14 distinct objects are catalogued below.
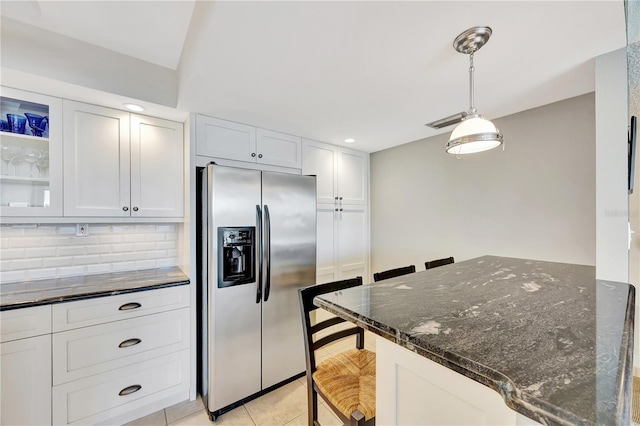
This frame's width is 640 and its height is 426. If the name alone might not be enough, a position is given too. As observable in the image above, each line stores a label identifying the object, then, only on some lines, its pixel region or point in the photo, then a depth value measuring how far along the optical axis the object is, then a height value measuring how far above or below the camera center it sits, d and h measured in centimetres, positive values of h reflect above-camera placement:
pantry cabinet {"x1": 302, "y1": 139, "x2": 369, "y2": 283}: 294 +3
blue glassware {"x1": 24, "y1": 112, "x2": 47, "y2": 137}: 174 +60
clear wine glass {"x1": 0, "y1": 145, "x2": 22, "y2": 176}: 168 +38
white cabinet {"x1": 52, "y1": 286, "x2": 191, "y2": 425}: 159 -95
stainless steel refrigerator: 189 -53
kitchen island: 48 -35
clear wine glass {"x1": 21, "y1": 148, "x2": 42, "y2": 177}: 175 +37
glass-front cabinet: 167 +39
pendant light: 123 +44
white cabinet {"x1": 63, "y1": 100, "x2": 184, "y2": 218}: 183 +36
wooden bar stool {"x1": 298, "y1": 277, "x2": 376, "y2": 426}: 106 -78
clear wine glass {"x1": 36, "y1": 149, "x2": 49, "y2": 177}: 176 +33
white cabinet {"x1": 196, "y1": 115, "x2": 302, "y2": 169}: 220 +63
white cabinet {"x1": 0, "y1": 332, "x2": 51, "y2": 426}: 144 -95
